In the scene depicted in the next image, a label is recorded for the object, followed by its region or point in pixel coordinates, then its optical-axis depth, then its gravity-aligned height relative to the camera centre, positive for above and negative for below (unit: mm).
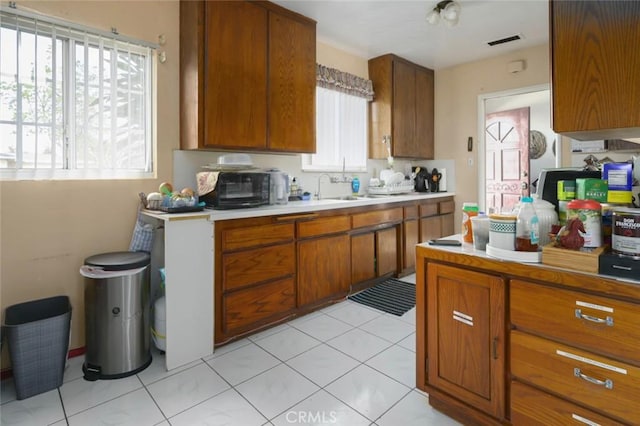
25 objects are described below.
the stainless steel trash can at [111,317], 1985 -606
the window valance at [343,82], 3576 +1456
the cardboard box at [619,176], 1247 +135
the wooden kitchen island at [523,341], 1128 -493
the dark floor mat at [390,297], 3061 -810
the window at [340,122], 3699 +1050
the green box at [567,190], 1410 +93
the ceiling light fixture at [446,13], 2852 +1709
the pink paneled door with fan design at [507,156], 5633 +959
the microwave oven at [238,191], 2438 +166
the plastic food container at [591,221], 1228 -31
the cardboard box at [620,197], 1244 +57
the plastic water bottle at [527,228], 1330 -61
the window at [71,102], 1985 +716
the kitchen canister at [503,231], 1373 -74
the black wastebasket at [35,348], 1789 -719
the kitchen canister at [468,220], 1658 -35
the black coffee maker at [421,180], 4727 +457
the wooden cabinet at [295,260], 2359 -394
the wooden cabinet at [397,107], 4164 +1336
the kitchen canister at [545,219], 1440 -27
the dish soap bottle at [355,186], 4059 +322
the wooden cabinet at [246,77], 2467 +1081
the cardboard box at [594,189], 1309 +90
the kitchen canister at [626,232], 1120 -66
